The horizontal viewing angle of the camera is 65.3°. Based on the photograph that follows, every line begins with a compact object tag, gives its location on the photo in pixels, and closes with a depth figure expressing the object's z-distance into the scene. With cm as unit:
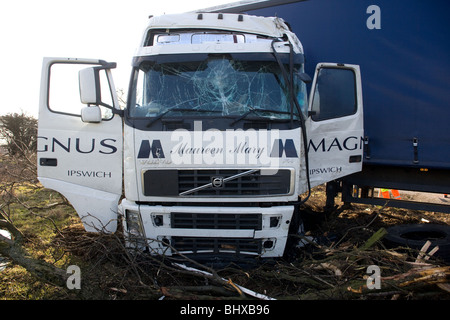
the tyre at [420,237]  429
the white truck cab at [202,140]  392
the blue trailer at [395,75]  475
